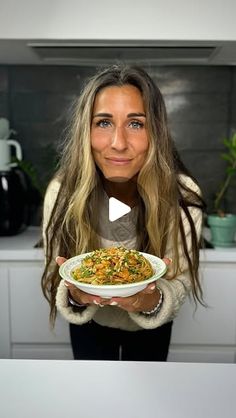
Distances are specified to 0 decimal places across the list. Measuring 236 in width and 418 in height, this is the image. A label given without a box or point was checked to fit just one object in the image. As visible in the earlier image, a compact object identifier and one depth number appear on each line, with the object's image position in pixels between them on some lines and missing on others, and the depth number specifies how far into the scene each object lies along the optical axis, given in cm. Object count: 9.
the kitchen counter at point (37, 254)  155
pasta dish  74
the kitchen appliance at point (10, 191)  169
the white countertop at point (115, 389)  61
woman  90
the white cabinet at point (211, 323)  159
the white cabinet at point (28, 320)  158
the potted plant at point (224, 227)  161
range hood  146
